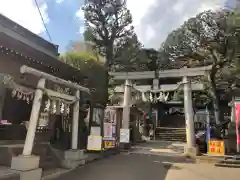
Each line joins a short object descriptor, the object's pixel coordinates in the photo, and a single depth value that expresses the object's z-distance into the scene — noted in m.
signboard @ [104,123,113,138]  11.12
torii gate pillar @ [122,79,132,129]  13.10
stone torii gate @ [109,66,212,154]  11.58
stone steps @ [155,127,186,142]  21.81
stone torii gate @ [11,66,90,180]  5.33
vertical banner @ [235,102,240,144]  10.08
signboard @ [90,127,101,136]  9.73
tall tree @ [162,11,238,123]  18.49
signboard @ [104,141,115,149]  10.88
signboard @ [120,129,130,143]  12.69
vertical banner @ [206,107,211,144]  12.12
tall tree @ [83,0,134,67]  20.66
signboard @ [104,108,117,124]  14.17
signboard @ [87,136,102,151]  9.59
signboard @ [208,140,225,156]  11.07
